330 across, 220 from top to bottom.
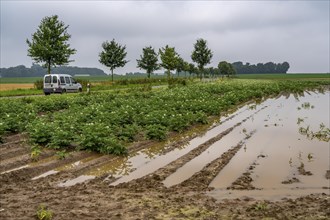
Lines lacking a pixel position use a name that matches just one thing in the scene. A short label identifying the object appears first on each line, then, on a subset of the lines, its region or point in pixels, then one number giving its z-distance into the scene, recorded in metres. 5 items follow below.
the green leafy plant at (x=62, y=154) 10.82
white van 35.34
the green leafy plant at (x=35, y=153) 10.75
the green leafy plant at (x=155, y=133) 14.09
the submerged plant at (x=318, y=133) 14.58
